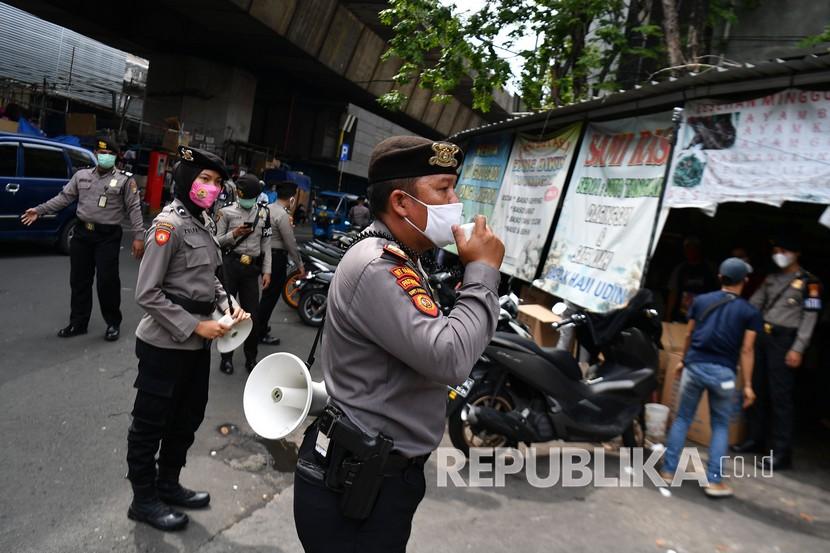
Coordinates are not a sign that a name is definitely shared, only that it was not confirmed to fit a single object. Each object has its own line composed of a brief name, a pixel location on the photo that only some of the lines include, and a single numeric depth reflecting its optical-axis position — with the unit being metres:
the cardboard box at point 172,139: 17.91
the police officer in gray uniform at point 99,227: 5.77
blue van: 8.48
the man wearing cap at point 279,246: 6.35
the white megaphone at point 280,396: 1.83
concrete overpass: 16.09
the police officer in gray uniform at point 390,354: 1.43
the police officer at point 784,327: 4.68
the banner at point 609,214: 5.37
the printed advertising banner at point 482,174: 8.62
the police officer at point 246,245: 5.61
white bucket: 5.08
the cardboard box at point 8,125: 11.23
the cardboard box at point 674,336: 5.77
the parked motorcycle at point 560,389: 4.17
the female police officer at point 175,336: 2.86
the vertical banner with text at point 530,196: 7.00
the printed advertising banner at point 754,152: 4.11
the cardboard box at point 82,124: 16.36
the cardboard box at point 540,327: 6.58
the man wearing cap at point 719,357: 4.23
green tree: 9.39
